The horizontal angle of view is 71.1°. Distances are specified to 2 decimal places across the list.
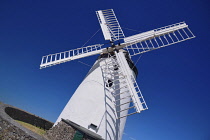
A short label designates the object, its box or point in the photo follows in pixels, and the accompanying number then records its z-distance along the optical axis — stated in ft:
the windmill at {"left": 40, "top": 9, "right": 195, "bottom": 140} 21.42
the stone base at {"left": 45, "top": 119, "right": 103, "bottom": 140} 19.85
